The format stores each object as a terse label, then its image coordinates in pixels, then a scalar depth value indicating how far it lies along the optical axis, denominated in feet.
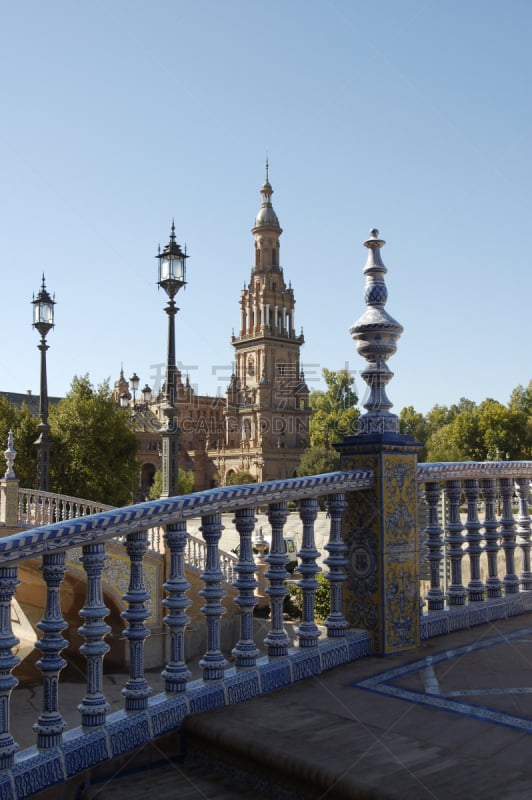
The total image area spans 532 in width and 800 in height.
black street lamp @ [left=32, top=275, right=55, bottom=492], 57.10
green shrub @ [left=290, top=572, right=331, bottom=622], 55.75
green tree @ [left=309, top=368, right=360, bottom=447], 252.42
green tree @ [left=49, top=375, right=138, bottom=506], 101.76
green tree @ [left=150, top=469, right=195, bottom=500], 181.29
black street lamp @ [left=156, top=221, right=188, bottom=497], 46.32
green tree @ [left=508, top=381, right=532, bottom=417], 285.64
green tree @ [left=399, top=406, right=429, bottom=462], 286.25
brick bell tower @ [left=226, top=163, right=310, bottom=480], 268.21
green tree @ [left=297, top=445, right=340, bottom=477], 221.87
